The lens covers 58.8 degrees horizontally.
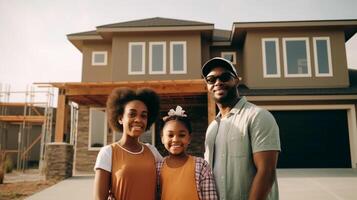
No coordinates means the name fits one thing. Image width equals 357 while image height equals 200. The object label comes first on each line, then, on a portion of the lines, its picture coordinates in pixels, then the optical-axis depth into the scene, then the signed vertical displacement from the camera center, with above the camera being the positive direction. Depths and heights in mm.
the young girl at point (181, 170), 2327 -259
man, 2025 -56
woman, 2260 -167
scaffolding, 16923 +919
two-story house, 12930 +2698
